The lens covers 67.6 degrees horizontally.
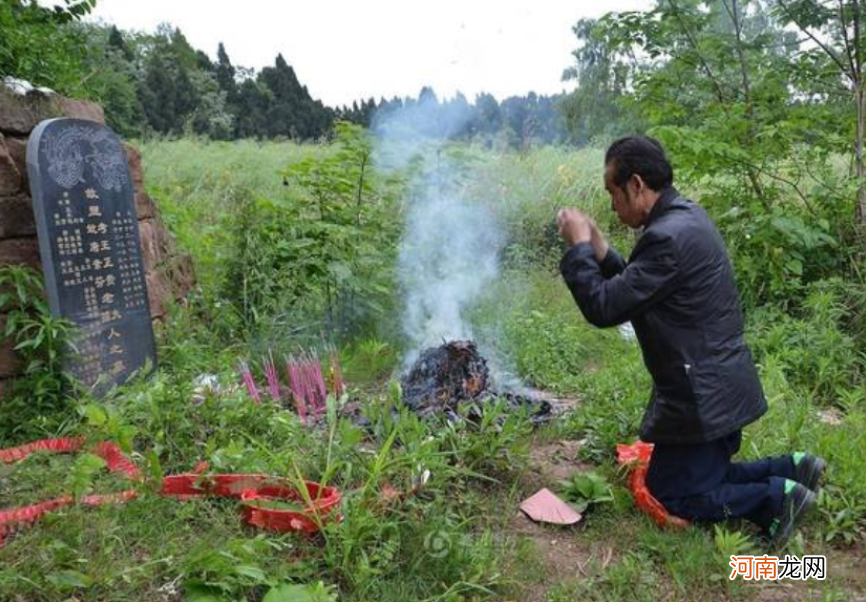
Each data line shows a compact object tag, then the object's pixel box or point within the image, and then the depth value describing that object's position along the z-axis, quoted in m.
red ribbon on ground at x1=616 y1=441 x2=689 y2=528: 2.97
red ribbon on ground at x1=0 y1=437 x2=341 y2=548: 2.62
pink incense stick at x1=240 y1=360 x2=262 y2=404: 4.03
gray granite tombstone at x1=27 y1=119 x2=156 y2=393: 4.06
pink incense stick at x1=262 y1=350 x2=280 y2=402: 4.29
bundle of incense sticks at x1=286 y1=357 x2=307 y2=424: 4.22
